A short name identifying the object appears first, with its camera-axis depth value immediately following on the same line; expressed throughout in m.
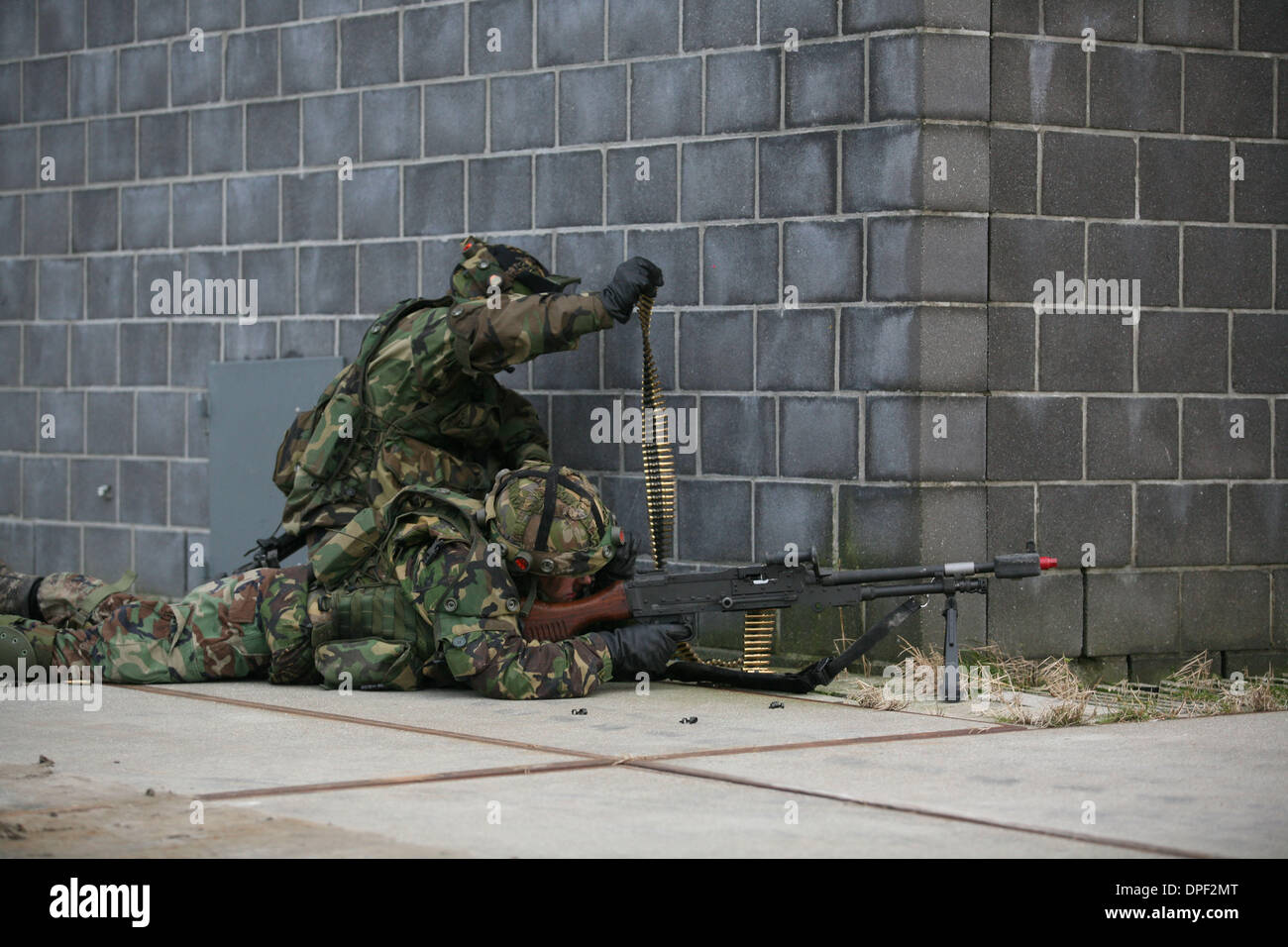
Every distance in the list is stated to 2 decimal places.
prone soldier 14.75
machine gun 14.76
